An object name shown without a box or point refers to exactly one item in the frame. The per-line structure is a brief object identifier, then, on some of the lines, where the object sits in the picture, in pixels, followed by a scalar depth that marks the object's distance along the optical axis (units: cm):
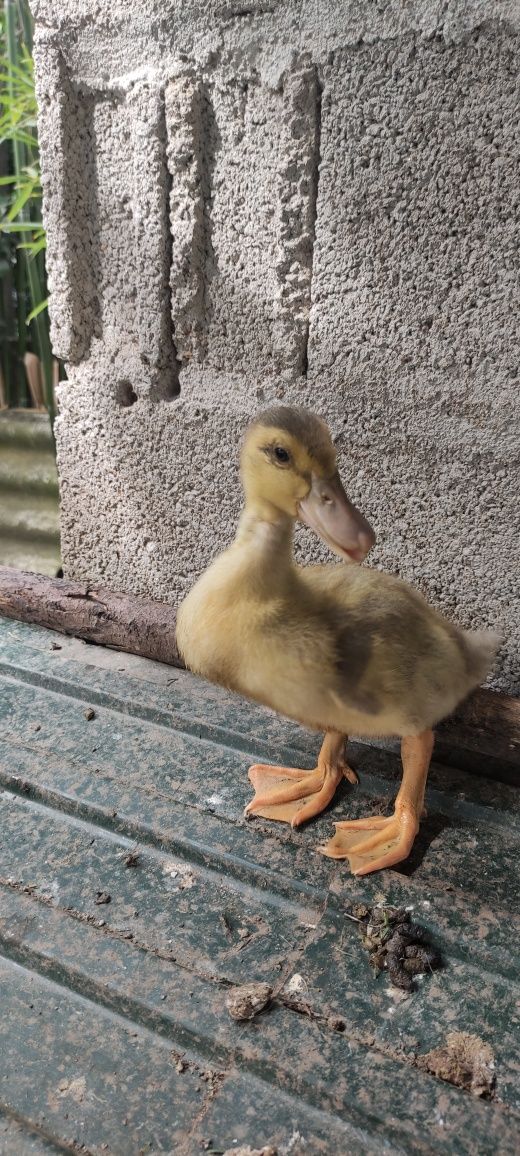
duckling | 62
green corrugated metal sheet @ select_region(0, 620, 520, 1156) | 57
